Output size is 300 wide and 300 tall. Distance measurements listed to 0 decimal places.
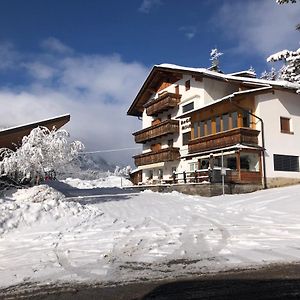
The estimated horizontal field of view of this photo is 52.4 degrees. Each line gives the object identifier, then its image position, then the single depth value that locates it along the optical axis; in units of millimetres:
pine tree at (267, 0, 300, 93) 15448
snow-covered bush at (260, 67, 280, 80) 40316
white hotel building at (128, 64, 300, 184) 21718
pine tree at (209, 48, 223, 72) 33147
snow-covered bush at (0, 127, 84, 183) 11688
